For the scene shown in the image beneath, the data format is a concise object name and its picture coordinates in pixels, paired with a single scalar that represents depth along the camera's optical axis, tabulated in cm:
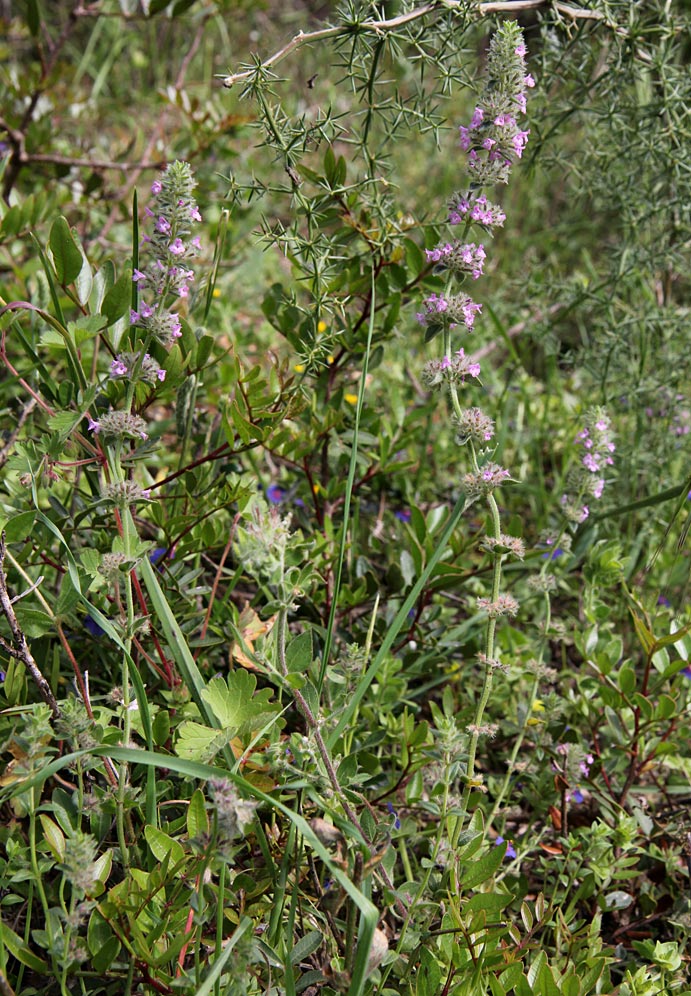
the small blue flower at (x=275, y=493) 108
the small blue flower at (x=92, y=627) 94
